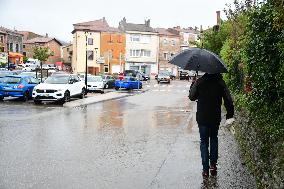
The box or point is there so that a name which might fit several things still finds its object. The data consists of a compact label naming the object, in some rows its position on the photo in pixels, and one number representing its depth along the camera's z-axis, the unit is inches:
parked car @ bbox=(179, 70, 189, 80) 2819.9
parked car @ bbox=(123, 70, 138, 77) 2012.6
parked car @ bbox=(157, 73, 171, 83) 2251.5
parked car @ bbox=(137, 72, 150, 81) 2503.8
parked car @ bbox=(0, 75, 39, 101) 882.1
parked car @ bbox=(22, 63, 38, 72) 2491.3
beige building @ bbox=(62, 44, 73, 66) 3627.0
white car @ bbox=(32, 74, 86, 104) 845.2
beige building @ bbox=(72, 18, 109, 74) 2763.3
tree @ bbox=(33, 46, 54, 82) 2015.3
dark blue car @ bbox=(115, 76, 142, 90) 1547.7
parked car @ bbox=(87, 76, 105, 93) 1323.8
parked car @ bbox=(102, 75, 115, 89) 1591.5
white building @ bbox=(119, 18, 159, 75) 3004.4
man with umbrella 266.8
